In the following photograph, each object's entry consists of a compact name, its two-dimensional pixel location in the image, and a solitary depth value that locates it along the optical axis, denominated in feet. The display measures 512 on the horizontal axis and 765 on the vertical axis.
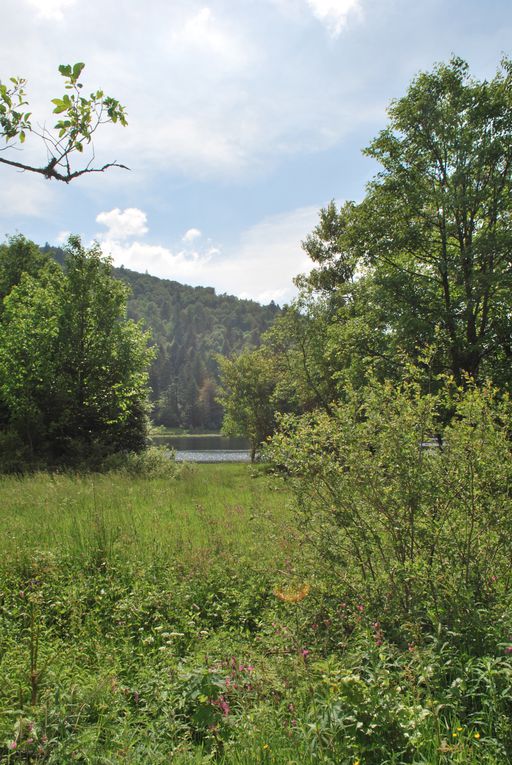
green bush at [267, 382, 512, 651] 13.79
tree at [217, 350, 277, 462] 122.62
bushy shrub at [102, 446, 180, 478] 54.70
